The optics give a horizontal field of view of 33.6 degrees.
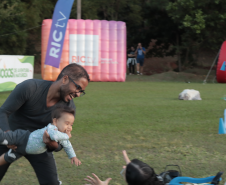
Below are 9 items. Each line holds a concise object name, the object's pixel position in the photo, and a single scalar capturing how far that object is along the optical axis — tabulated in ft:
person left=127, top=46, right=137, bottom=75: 78.84
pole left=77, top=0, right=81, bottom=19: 71.82
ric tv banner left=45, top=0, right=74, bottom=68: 55.21
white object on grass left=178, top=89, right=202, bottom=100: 41.42
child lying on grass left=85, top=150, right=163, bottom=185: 8.61
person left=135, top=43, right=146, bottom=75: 75.61
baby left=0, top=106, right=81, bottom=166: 10.17
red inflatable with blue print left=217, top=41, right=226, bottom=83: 64.64
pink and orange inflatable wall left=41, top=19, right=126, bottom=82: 67.00
